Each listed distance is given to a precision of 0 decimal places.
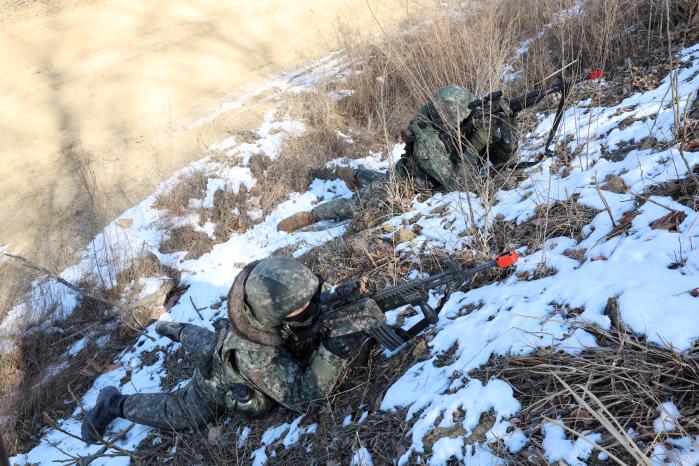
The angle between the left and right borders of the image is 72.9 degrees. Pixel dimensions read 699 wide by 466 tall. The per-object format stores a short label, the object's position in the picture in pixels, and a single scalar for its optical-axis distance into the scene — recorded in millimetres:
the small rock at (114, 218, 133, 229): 5277
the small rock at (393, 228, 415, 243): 3439
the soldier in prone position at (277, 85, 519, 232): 3852
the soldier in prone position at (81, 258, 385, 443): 2377
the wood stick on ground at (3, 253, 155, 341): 3923
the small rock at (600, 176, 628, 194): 2602
